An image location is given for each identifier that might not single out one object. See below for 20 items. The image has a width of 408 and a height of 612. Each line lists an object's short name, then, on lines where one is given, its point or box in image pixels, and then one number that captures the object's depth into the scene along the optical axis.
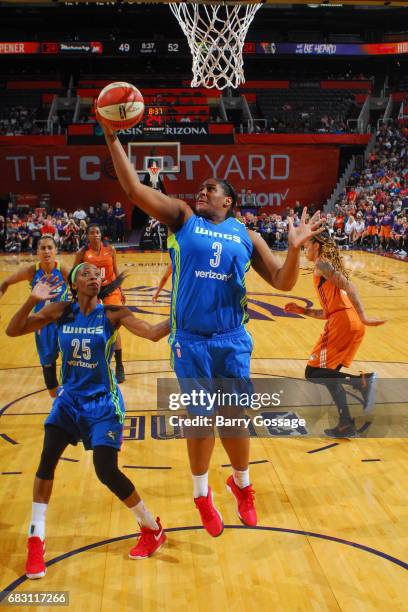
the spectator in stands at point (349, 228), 21.91
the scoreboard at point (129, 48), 30.19
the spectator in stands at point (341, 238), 21.83
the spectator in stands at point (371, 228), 21.55
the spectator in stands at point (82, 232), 21.42
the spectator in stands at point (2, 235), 21.45
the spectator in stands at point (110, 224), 23.17
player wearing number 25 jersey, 3.63
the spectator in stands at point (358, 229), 21.83
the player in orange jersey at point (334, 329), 5.60
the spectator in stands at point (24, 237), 20.93
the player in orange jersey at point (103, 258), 7.23
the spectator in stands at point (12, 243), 20.61
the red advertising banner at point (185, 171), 24.41
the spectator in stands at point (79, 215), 22.65
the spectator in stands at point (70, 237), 21.23
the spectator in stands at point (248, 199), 23.95
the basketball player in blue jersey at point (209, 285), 3.43
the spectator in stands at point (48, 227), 19.67
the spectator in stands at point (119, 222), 22.95
